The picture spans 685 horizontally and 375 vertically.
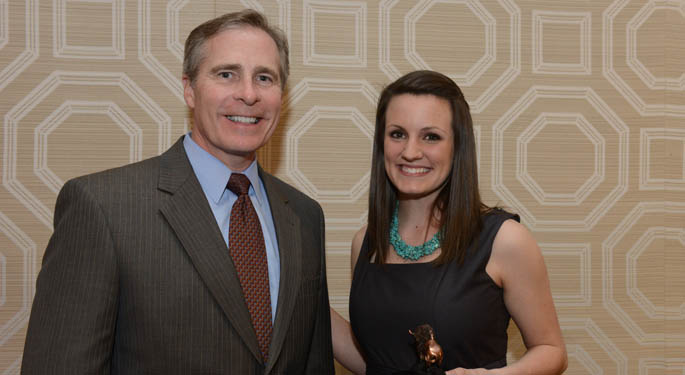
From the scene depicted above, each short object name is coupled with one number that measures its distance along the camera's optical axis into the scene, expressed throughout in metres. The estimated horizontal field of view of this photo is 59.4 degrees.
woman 1.60
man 1.22
